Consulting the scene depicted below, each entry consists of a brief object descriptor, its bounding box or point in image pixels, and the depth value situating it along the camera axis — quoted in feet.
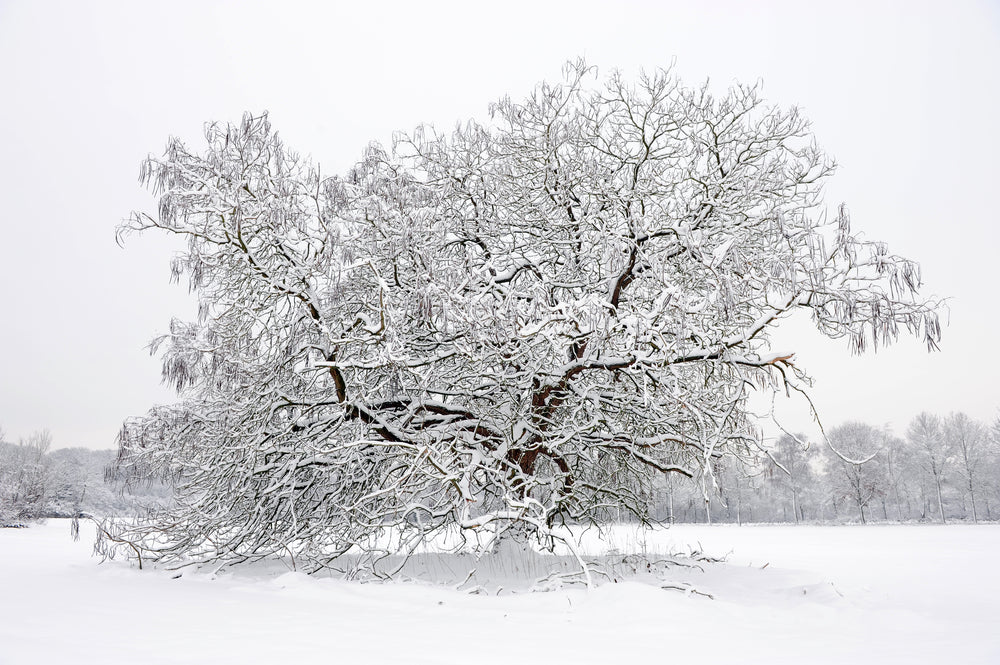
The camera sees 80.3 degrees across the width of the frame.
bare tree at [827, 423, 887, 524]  113.91
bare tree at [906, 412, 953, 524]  120.98
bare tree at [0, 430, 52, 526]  82.17
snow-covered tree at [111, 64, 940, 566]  21.89
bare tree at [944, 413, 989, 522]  118.42
